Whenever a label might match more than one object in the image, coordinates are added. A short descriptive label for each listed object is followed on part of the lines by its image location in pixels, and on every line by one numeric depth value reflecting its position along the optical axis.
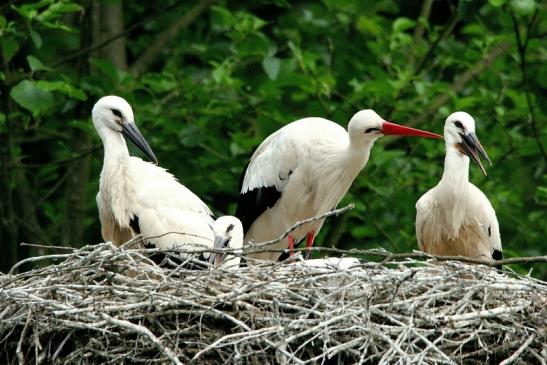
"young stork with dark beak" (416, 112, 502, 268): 18.09
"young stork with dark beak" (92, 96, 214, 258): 17.73
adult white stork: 18.75
